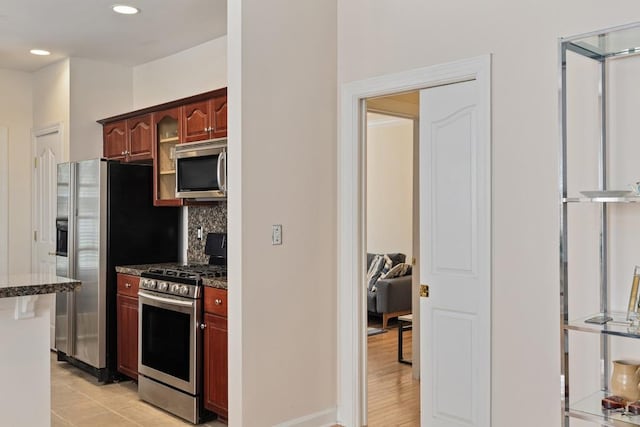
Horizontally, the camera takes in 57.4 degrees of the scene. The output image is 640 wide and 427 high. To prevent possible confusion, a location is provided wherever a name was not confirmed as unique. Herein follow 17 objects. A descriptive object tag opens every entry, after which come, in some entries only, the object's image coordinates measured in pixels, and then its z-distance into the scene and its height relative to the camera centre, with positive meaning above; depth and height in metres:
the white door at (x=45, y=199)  5.90 +0.21
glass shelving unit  2.22 -0.05
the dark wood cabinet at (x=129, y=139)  5.07 +0.73
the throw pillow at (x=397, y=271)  7.29 -0.65
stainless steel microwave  4.15 +0.37
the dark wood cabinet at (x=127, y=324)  4.61 -0.84
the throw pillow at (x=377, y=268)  7.31 -0.62
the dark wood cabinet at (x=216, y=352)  3.65 -0.85
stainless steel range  3.82 -0.83
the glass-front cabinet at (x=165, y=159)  4.89 +0.51
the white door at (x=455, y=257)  3.01 -0.20
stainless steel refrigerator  4.80 -0.19
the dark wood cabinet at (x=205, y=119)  4.27 +0.76
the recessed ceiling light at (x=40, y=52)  5.38 +1.56
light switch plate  3.45 -0.09
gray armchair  7.02 -0.95
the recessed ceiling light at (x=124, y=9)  4.22 +1.54
